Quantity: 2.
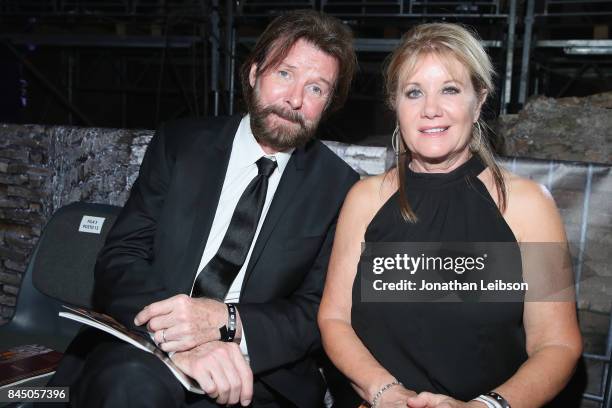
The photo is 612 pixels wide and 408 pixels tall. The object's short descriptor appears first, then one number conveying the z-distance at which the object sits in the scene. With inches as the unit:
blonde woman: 68.4
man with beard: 78.7
